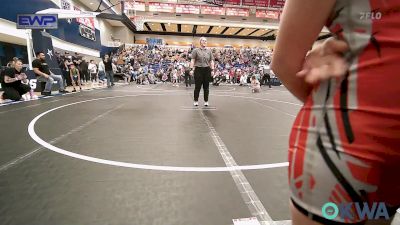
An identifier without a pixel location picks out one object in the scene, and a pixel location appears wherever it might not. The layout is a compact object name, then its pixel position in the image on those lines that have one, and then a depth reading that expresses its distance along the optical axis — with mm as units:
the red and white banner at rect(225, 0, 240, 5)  26953
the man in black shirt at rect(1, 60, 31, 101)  7477
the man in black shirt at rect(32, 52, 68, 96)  9125
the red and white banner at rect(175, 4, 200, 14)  31641
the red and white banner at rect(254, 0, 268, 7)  28016
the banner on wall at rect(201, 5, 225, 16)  31877
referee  6432
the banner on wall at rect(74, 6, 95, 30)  21511
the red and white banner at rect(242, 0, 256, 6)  27672
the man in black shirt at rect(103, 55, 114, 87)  13584
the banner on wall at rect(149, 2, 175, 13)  31141
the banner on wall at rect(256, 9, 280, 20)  32375
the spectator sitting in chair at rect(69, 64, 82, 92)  11855
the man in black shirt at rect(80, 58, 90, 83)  16359
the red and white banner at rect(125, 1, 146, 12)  29238
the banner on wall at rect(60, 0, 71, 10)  18312
